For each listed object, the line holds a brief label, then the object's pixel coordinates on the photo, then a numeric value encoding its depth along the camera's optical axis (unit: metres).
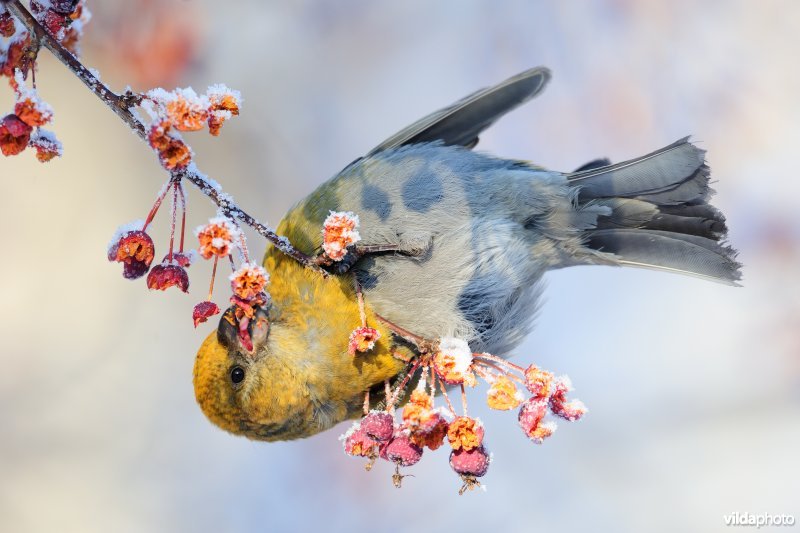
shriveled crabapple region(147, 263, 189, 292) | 3.64
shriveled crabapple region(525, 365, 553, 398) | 4.23
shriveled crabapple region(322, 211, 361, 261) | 4.16
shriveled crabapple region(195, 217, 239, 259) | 3.44
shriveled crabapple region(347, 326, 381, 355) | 4.57
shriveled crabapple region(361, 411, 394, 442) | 4.29
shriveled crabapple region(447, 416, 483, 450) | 4.16
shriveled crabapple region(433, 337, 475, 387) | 4.19
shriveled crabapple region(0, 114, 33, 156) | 3.18
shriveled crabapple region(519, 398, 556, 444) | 4.23
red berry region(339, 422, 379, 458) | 4.37
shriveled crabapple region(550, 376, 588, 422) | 4.30
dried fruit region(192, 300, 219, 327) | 3.79
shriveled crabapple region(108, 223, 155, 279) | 3.61
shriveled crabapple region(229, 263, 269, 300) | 3.78
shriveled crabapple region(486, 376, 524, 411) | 4.10
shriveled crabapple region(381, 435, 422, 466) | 4.18
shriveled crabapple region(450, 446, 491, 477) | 4.19
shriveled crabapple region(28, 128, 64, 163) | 3.38
